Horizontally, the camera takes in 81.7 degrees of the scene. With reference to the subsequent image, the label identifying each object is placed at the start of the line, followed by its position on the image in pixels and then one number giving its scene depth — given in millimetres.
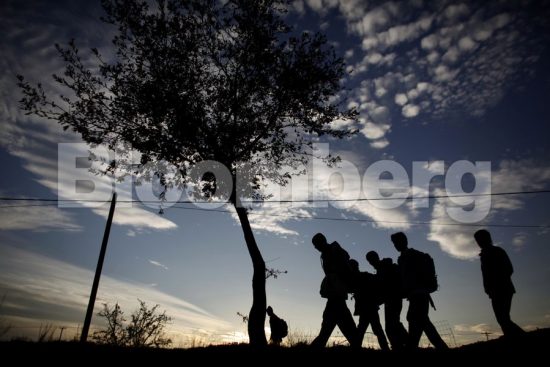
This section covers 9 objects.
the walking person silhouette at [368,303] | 6797
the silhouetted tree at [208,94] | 13008
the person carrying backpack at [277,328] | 12195
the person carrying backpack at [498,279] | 5480
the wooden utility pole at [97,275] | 15398
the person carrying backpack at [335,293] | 6027
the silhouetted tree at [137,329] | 19422
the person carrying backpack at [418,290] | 5668
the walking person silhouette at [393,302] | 6480
